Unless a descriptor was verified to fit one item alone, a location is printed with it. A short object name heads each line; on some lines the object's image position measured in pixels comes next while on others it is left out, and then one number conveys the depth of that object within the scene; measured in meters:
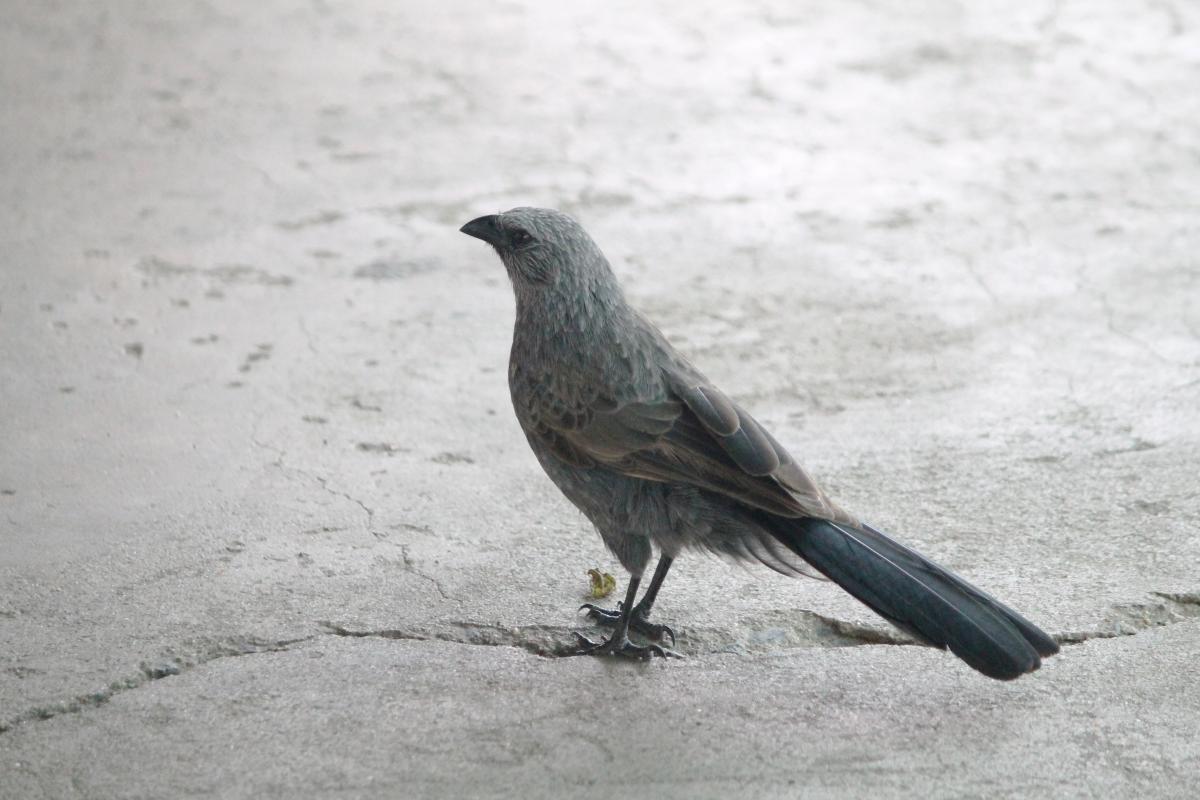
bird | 6.59
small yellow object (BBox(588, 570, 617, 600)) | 7.91
